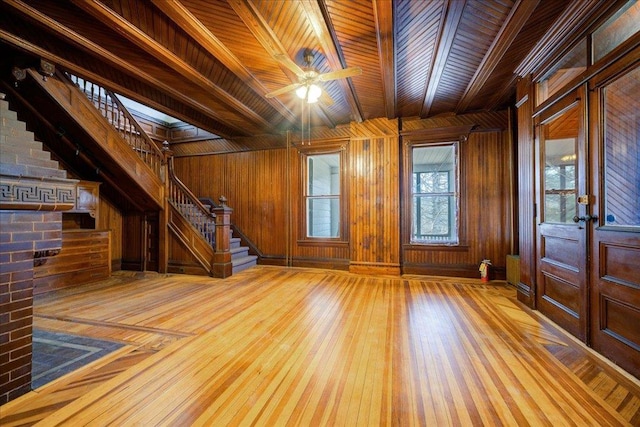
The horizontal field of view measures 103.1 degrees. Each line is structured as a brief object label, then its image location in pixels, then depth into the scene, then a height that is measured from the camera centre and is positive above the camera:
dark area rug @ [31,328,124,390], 1.77 -1.09
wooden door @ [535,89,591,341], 2.28 +0.01
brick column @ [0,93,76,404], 1.52 -0.22
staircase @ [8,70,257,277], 3.78 +0.59
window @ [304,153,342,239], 5.57 +0.42
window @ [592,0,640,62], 1.88 +1.48
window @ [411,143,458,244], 6.04 +0.80
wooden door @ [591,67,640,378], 1.83 -0.05
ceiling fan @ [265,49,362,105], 2.62 +1.56
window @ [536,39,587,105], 2.33 +1.48
